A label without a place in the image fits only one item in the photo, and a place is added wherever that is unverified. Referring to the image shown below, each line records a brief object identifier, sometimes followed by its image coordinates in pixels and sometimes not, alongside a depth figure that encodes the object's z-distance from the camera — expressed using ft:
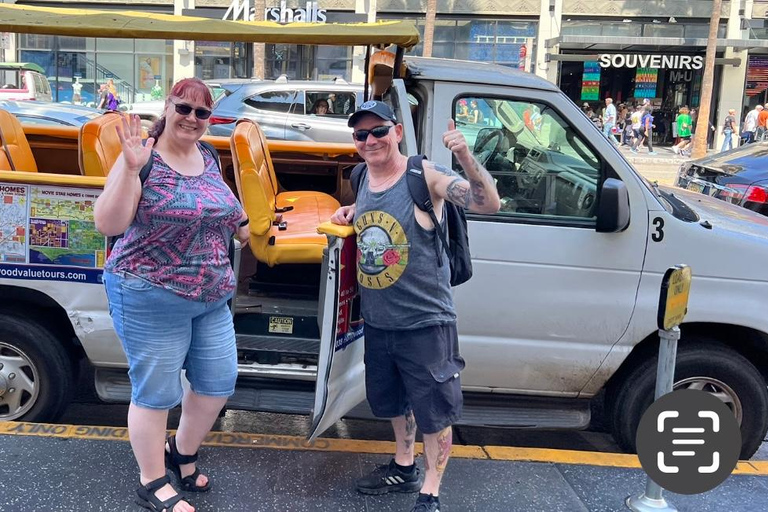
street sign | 9.06
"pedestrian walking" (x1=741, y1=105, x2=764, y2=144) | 81.46
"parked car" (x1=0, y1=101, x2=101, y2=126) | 38.24
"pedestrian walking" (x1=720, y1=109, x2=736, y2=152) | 82.17
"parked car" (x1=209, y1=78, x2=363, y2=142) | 39.50
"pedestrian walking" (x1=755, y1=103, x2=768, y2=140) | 79.27
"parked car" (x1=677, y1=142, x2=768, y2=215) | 25.07
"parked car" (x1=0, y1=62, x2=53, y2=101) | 50.62
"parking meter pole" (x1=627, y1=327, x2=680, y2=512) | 9.73
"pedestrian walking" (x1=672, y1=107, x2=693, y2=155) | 85.46
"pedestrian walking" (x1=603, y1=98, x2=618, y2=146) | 84.12
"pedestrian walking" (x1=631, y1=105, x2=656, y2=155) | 83.71
